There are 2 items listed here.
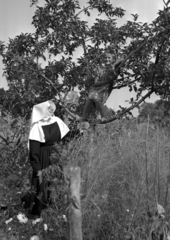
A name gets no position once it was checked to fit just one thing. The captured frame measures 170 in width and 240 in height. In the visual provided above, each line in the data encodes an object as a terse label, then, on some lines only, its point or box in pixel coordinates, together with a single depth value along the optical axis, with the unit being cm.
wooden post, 297
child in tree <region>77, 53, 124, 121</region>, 625
